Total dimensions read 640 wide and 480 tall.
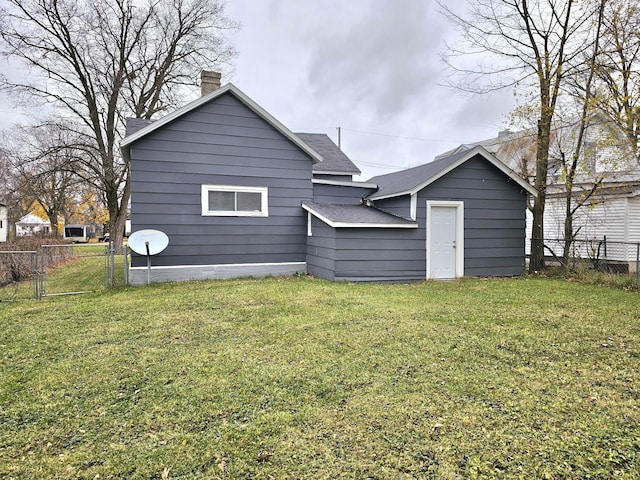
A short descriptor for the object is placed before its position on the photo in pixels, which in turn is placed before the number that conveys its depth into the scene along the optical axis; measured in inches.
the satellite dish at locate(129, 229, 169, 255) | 335.5
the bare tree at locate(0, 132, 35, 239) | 655.1
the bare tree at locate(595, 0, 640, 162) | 379.2
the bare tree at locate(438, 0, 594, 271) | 426.0
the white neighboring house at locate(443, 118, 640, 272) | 411.5
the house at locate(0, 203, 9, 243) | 1486.2
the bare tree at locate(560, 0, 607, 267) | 411.2
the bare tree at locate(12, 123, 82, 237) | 642.8
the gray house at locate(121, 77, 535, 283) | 358.6
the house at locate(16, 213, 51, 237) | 2322.8
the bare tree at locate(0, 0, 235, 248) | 659.4
